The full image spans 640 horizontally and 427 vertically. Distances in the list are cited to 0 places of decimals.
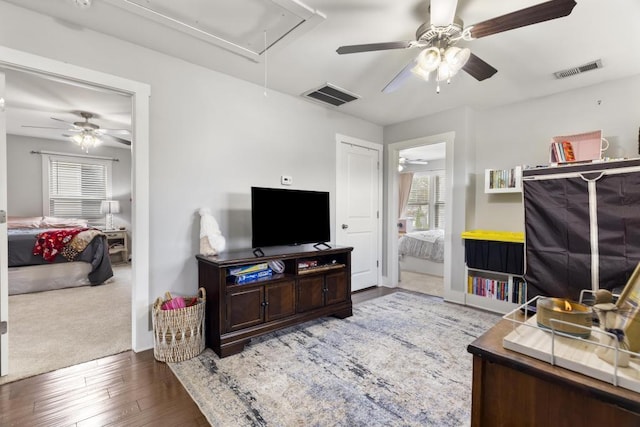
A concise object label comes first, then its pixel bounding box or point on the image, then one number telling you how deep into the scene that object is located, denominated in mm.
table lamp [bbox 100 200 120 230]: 5992
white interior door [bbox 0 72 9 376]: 1985
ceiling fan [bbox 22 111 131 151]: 4492
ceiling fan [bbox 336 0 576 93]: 1581
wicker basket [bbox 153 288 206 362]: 2203
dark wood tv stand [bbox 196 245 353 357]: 2334
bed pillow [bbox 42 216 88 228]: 4984
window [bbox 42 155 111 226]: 5750
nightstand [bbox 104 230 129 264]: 5793
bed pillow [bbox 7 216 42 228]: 4804
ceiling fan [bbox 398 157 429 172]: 7118
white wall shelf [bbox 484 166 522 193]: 3277
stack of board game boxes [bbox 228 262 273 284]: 2447
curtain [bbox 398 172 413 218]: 7484
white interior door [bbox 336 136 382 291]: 4012
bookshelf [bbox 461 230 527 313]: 3170
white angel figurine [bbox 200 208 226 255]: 2510
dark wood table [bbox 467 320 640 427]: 590
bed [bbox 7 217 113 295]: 3900
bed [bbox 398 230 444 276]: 5102
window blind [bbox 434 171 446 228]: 7254
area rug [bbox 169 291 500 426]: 1676
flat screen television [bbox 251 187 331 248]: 2699
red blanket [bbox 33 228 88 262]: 4004
